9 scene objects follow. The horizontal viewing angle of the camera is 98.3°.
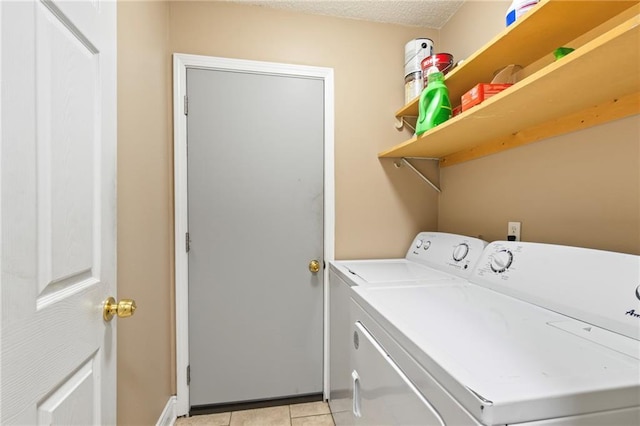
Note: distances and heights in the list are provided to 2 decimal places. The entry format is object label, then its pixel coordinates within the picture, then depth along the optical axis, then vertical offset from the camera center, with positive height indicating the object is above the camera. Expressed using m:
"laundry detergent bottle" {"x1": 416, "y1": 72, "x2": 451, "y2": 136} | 1.38 +0.54
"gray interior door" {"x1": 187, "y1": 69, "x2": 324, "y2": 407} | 1.76 -0.17
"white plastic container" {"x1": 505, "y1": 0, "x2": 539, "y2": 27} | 1.00 +0.75
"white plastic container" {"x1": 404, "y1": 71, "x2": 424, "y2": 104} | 1.72 +0.78
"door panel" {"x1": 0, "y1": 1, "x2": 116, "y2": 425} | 0.49 -0.01
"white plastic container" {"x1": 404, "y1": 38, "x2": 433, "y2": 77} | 1.74 +1.00
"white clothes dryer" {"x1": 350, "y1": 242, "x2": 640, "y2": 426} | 0.54 -0.35
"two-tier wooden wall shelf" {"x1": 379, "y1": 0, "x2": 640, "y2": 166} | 0.73 +0.39
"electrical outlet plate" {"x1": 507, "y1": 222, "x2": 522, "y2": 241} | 1.38 -0.10
